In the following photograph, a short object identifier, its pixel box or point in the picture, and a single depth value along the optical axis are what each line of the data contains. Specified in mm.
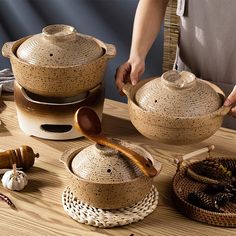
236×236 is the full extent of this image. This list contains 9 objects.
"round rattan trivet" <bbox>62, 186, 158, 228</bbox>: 1643
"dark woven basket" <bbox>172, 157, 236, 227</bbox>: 1635
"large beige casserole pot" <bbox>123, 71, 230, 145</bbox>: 1731
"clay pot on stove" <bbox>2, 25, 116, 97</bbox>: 1872
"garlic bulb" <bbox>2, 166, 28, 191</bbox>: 1756
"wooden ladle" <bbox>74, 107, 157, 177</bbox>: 1619
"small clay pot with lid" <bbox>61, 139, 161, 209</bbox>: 1615
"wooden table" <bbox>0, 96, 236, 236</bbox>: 1638
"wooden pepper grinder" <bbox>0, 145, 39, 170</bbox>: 1815
